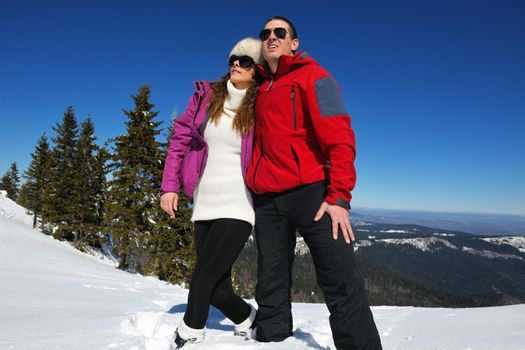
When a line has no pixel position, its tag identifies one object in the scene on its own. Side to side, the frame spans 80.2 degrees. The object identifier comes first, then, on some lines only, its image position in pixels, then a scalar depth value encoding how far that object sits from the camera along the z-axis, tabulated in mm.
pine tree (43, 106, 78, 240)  25248
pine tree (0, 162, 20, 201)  52625
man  2262
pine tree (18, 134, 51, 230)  28891
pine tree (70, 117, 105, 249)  25266
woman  2602
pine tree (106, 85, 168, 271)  18016
